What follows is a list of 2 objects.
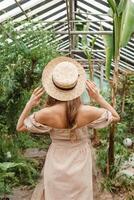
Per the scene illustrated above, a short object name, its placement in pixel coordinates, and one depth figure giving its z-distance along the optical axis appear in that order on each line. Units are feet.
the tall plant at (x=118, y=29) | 7.73
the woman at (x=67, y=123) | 4.51
